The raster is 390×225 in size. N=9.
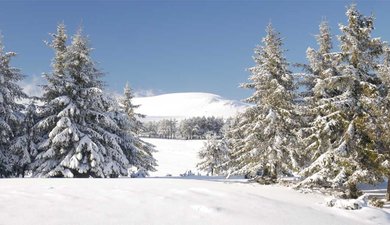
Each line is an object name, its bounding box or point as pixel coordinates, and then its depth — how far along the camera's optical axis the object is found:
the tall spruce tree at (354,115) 19.14
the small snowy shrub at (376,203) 18.94
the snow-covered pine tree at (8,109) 24.60
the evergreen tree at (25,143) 24.55
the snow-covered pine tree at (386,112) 20.72
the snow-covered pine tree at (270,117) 25.09
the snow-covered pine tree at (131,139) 27.73
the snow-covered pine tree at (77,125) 23.81
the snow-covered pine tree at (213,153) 63.31
